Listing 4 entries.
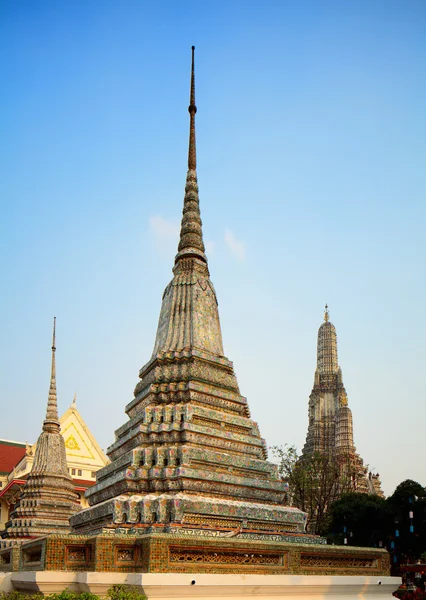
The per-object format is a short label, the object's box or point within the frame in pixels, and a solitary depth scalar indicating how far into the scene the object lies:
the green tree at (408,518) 27.95
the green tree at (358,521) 31.09
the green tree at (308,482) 33.34
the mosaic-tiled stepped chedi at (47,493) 23.44
